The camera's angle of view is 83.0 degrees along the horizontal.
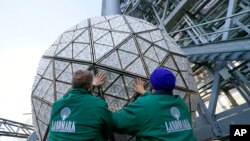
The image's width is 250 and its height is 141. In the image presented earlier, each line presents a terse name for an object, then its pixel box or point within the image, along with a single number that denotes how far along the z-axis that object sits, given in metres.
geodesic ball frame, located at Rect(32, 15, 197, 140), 1.48
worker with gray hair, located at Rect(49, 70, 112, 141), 1.19
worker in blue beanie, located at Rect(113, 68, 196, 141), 1.18
